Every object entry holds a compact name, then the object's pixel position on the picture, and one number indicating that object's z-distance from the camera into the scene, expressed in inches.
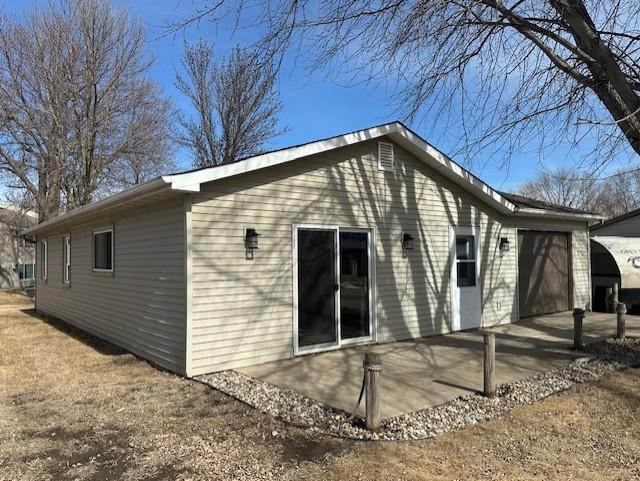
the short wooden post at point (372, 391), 171.9
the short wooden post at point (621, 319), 337.7
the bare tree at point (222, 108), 912.9
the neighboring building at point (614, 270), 551.8
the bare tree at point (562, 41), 246.8
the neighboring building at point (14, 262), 1259.2
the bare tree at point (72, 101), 767.7
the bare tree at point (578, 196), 1515.7
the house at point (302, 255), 261.7
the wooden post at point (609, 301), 521.2
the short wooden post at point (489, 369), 214.2
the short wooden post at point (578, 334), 313.4
